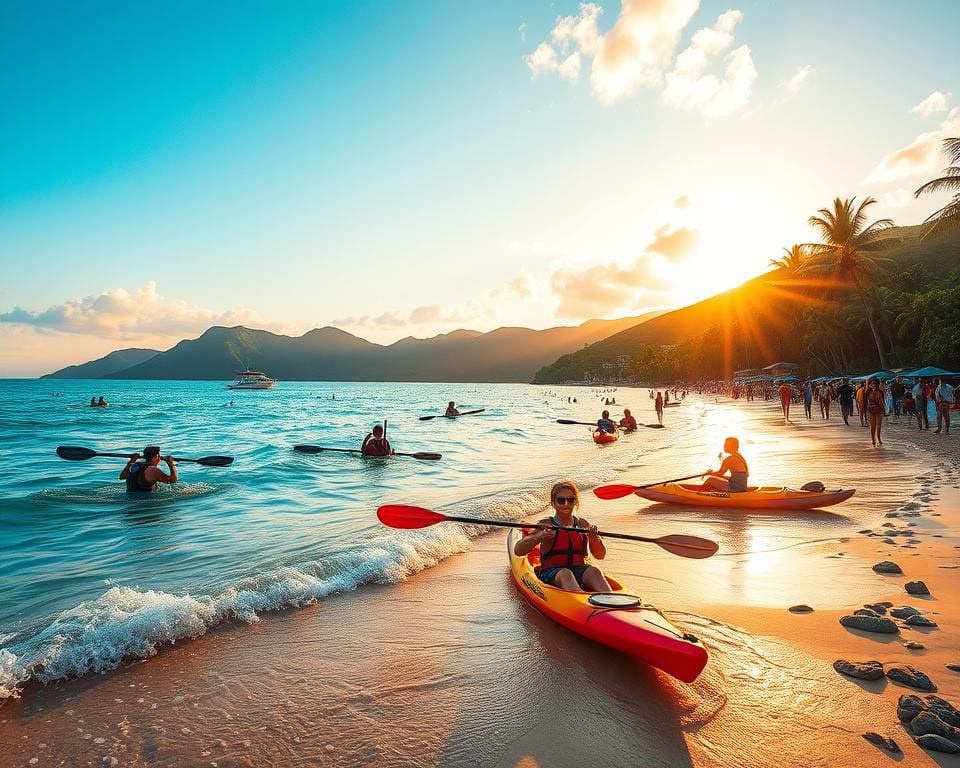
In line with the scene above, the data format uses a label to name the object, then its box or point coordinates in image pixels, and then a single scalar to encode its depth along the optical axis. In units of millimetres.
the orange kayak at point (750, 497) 9398
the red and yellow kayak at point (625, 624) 3843
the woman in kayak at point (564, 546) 5352
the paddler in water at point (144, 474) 11781
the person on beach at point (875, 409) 16328
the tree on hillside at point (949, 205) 25322
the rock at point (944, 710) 3195
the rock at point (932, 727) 3074
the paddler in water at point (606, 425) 23906
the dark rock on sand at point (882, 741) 3088
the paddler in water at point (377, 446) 17531
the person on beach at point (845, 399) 24953
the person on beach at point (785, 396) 28406
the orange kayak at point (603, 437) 23125
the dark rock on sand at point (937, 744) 2984
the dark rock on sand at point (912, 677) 3607
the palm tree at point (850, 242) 38531
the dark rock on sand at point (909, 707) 3303
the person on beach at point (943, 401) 18250
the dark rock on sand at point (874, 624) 4477
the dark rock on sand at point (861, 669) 3783
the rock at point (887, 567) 5844
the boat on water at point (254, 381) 116000
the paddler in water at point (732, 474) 10125
